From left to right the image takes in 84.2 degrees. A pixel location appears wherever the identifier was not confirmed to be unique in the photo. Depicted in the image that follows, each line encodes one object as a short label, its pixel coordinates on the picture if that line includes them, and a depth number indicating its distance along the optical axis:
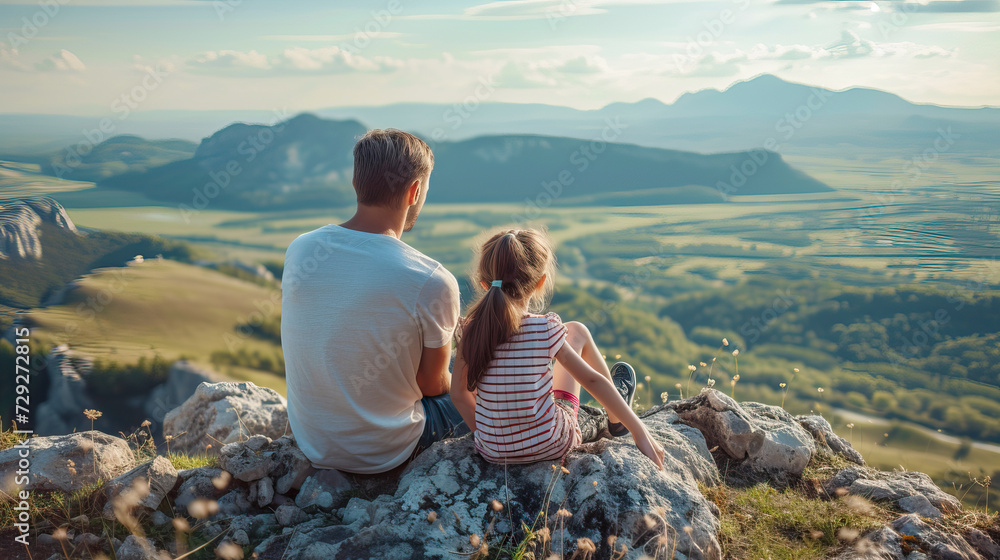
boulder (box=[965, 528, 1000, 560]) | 2.96
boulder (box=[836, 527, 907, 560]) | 2.79
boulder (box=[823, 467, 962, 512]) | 3.46
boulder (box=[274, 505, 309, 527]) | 2.86
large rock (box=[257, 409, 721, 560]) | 2.56
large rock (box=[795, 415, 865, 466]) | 4.33
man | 2.78
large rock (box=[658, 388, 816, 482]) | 3.88
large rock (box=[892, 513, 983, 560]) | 2.79
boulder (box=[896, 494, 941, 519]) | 3.26
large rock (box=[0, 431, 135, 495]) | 3.21
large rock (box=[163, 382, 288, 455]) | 5.02
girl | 2.87
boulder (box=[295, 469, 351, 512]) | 2.98
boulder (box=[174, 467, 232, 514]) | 2.99
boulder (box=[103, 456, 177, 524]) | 2.83
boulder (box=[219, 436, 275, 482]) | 3.04
